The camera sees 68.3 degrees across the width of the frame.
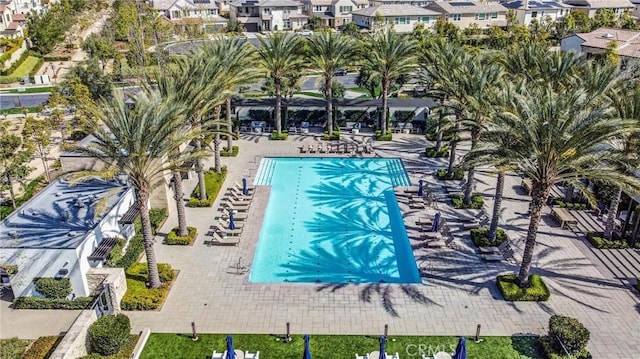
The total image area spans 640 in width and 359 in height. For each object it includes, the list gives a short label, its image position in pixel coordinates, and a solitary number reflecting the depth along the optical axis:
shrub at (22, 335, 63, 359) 14.35
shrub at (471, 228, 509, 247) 21.20
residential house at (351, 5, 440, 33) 78.75
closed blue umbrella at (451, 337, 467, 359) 13.84
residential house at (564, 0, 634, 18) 89.56
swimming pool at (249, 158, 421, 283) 20.61
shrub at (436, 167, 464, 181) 28.39
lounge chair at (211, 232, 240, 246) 21.48
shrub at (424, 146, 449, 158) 31.95
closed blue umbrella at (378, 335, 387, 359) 14.20
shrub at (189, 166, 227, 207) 25.19
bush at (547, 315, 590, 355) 14.71
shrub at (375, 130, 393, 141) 35.47
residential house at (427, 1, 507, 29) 80.25
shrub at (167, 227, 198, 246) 21.50
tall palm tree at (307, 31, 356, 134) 33.03
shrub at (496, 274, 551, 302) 17.69
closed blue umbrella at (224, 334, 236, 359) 14.35
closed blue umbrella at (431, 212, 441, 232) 22.19
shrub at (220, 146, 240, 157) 32.31
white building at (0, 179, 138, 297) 17.14
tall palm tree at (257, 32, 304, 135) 32.38
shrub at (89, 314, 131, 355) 14.63
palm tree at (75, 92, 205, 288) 16.05
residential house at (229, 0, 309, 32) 88.19
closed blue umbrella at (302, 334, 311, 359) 14.05
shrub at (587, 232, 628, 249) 21.25
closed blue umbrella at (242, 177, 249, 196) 26.75
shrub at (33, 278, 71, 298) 17.00
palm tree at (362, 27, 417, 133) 32.47
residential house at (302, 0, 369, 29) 90.25
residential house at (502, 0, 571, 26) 84.88
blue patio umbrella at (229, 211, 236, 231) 22.59
